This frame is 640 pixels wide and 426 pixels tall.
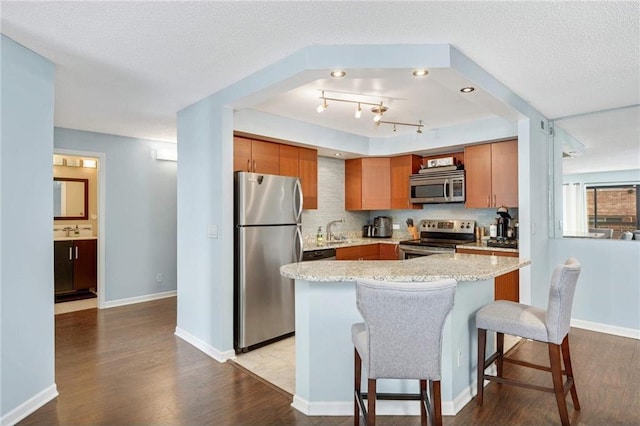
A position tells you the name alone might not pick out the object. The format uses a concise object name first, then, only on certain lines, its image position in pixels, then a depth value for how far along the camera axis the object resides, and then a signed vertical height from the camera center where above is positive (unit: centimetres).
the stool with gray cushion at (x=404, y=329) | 165 -54
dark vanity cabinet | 529 -71
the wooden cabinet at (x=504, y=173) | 417 +49
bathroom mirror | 573 +32
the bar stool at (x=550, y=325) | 209 -67
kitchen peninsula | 225 -83
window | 379 +7
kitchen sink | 472 -36
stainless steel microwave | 470 +38
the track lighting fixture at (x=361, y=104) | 329 +109
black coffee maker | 434 -10
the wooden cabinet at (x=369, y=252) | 459 -49
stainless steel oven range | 460 -32
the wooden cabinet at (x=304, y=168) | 427 +60
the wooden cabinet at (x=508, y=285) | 386 -77
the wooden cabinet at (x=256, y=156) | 374 +66
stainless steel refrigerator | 330 -35
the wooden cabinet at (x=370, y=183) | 534 +48
